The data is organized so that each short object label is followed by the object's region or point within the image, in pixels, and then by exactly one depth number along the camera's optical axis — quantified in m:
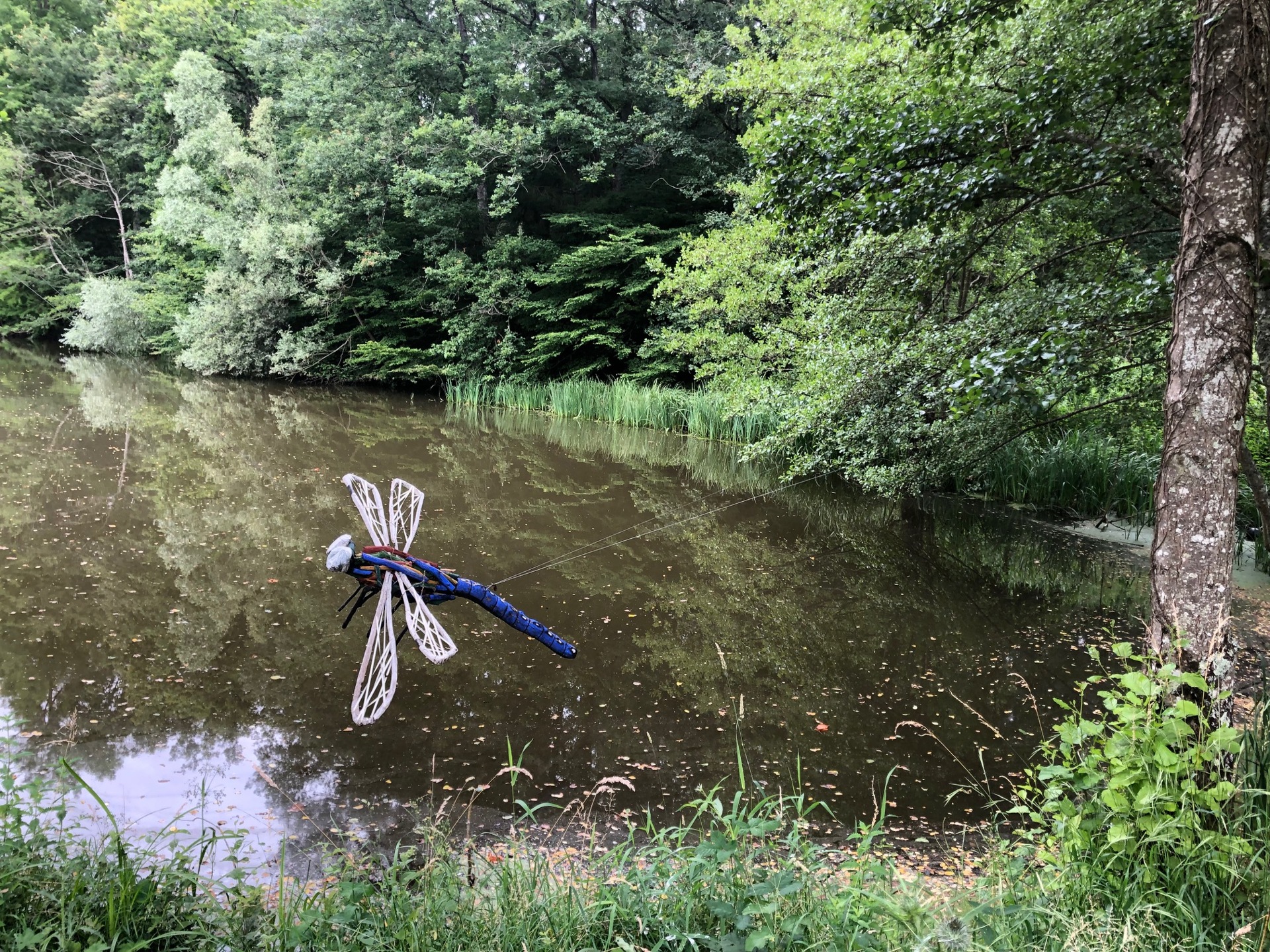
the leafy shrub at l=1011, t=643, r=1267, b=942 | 1.73
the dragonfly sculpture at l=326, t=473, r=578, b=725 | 2.66
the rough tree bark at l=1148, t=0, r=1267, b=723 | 2.18
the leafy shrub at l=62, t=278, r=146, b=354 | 19.81
